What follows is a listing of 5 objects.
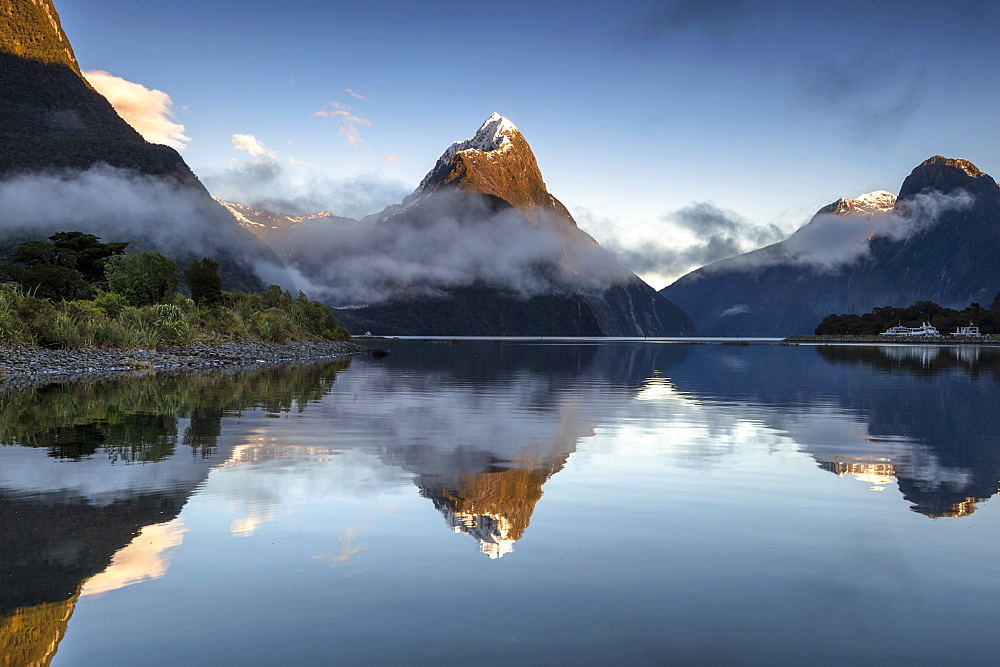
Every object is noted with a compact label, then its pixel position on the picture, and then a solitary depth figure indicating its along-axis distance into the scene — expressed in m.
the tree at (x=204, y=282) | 107.12
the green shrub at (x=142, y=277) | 96.06
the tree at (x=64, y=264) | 94.31
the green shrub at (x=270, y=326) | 107.78
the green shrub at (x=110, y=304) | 76.56
